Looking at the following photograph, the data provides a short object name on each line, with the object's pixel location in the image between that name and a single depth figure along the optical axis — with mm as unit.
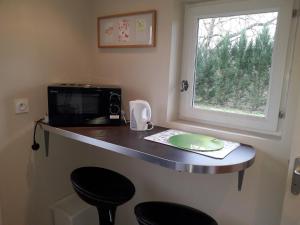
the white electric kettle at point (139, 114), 1557
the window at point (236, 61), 1306
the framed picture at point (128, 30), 1646
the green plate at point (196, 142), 1244
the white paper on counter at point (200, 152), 1162
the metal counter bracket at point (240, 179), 1337
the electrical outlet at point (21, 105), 1632
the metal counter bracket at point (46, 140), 1828
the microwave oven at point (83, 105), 1600
